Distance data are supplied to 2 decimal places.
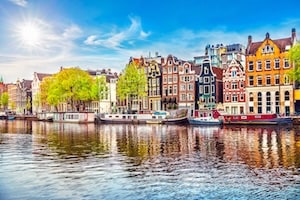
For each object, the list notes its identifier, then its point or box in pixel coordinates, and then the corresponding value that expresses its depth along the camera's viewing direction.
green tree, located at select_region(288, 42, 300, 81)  60.50
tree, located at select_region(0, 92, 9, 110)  175.12
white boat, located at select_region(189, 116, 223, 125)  69.12
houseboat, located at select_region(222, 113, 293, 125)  65.12
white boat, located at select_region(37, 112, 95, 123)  90.25
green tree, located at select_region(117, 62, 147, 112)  87.38
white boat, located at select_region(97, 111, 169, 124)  80.05
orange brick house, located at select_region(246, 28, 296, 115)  76.69
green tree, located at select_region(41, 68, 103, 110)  95.25
